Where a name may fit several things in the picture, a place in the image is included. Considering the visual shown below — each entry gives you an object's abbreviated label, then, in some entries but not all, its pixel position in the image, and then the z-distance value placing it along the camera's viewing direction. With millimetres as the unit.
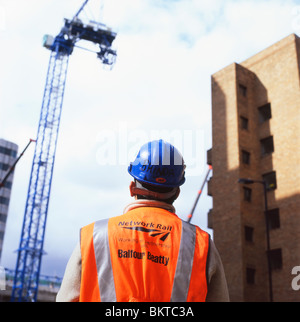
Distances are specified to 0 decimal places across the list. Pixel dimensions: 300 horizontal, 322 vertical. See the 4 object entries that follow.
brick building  32250
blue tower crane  57125
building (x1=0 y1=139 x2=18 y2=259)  93000
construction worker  2363
